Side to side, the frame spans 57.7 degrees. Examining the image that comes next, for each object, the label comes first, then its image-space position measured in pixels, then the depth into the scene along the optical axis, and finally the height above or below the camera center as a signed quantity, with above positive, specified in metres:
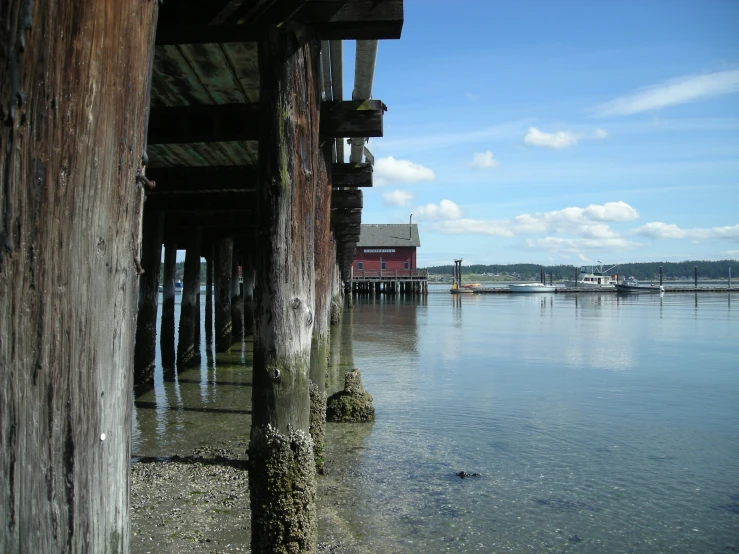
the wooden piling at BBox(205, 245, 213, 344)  23.38 -0.85
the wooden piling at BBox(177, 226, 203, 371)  14.70 -0.60
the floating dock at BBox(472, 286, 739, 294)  83.31 -1.61
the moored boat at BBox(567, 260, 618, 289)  87.25 -0.64
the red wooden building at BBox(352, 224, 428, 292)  65.25 +1.72
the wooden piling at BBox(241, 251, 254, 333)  23.03 -0.31
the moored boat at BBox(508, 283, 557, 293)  80.00 -1.25
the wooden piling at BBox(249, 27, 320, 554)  4.10 -0.27
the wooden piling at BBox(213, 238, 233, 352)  17.42 -0.52
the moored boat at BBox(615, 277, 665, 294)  81.88 -1.47
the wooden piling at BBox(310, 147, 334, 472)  6.51 -0.40
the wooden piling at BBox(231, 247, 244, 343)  21.12 -1.12
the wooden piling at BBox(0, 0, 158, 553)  1.45 +0.04
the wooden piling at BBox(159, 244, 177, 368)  15.04 -0.68
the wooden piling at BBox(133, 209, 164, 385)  11.92 -0.59
